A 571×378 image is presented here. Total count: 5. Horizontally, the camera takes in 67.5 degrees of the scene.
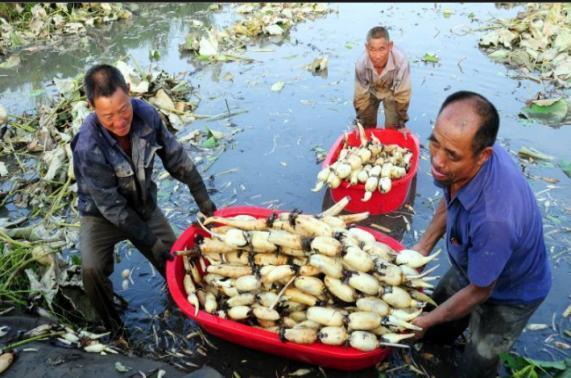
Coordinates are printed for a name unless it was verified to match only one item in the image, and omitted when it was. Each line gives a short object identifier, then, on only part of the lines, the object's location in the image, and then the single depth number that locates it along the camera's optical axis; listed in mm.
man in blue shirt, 2074
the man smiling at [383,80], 4918
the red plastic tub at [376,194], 4473
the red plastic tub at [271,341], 2756
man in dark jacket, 2959
